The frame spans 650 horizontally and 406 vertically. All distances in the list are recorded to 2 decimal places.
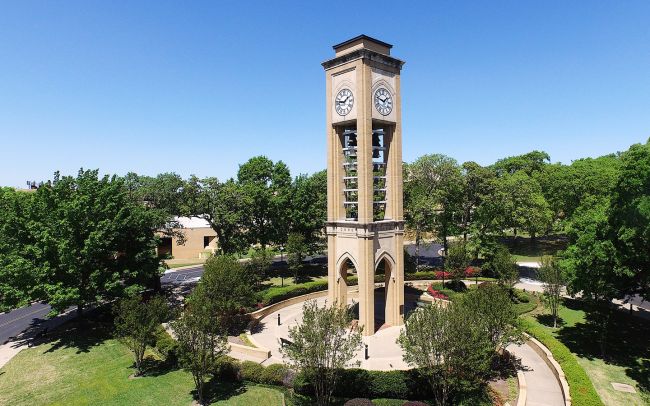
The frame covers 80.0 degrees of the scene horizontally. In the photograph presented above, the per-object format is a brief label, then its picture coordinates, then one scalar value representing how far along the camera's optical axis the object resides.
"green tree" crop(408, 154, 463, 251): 50.25
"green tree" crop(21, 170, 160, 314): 29.92
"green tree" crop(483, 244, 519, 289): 37.34
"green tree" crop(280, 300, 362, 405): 19.78
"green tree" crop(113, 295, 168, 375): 24.91
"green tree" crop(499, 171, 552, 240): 48.59
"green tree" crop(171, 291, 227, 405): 21.69
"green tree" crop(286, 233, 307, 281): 47.31
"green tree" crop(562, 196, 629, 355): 25.03
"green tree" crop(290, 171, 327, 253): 51.62
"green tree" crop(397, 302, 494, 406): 18.98
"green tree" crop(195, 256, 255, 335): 29.53
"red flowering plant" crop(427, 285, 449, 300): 39.59
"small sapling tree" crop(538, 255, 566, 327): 32.41
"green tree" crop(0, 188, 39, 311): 29.31
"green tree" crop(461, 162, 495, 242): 49.75
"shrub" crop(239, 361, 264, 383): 23.60
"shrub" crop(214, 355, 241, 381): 24.11
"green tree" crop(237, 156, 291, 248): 49.66
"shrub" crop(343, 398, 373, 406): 18.34
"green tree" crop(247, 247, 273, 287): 41.56
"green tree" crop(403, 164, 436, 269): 49.38
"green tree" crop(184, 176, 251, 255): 48.00
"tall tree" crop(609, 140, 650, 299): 22.05
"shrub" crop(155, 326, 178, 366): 26.80
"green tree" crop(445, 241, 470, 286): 41.47
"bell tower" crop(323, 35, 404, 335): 29.19
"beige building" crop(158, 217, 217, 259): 69.69
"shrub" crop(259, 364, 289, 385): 23.11
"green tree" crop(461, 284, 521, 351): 22.81
